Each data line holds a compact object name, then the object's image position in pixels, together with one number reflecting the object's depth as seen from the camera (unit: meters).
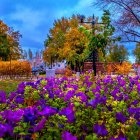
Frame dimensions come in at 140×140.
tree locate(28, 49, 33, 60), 51.09
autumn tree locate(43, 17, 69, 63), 28.39
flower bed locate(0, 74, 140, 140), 1.32
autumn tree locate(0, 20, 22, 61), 27.56
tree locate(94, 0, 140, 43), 11.78
